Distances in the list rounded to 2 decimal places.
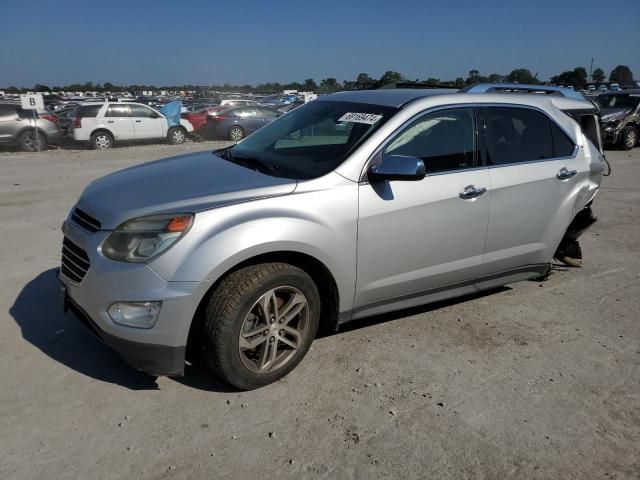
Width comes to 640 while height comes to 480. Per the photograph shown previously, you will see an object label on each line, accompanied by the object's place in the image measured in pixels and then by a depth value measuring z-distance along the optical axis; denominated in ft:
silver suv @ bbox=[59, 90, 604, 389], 9.50
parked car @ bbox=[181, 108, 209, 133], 69.77
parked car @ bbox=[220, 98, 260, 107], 80.57
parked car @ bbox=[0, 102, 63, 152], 53.06
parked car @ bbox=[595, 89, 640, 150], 56.65
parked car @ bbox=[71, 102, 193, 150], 57.93
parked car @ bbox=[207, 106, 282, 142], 68.69
